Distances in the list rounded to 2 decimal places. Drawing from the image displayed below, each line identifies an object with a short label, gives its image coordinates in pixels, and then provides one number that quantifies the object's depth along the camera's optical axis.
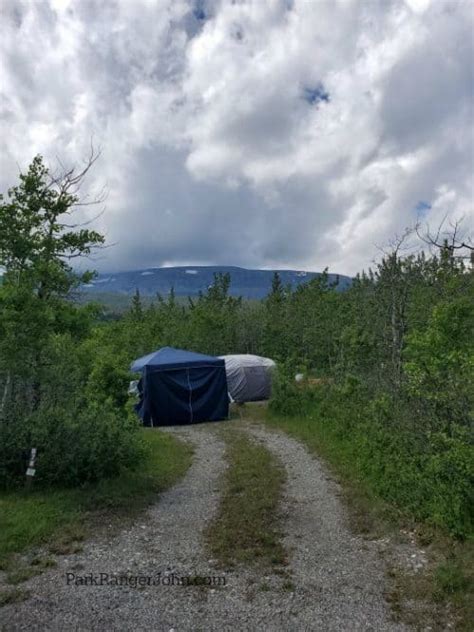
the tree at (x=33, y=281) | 8.66
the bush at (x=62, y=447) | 8.67
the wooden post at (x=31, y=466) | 8.28
